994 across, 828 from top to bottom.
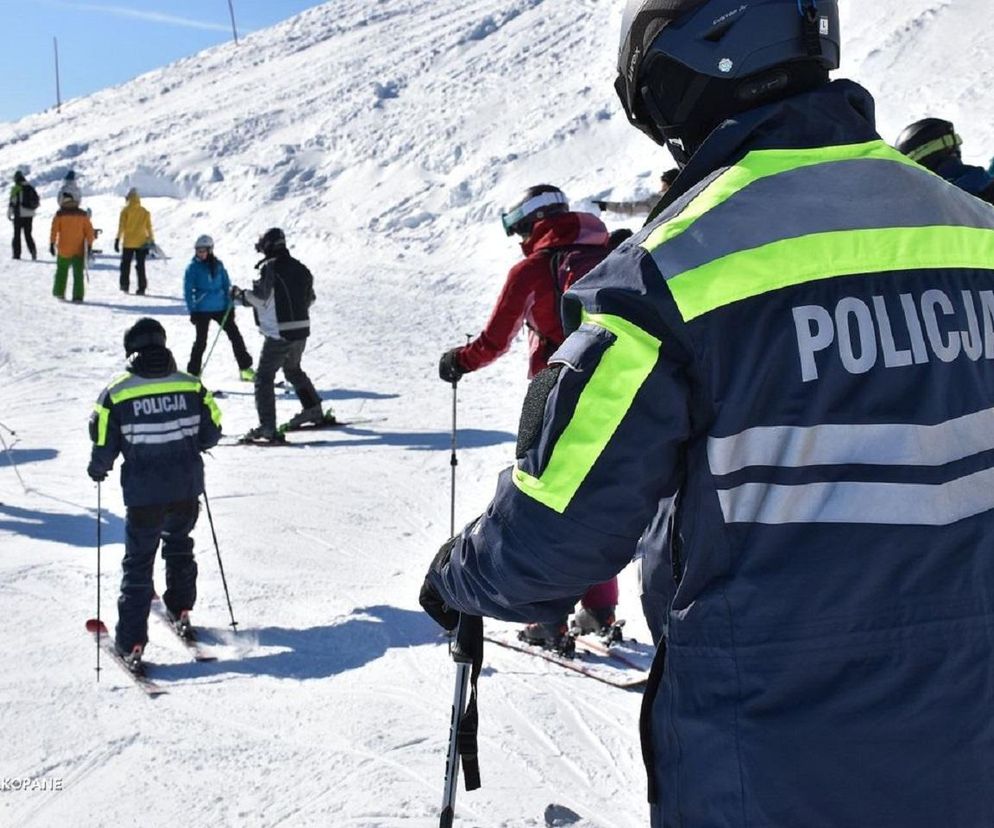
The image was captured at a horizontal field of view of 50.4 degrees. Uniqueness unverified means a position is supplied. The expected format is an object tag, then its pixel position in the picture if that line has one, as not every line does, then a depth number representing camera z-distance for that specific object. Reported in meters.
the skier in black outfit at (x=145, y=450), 5.64
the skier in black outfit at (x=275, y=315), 10.26
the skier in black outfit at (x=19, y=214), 19.34
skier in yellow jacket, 16.67
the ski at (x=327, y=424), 10.78
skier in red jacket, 5.27
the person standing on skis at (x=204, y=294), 12.29
